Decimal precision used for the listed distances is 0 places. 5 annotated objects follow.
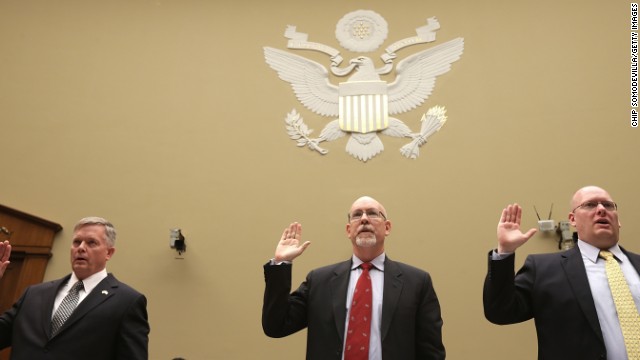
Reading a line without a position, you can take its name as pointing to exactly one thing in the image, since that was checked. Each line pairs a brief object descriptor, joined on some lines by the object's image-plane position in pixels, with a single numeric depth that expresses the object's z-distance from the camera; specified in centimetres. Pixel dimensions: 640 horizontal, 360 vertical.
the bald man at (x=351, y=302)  249
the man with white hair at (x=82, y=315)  242
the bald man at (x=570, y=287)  233
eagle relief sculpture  534
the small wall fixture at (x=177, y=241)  507
